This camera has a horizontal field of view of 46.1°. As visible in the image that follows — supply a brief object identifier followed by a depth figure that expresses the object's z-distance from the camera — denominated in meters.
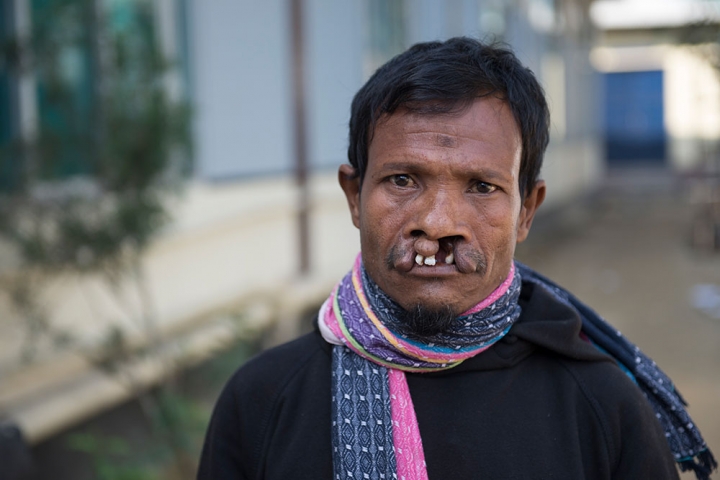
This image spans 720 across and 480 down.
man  1.38
